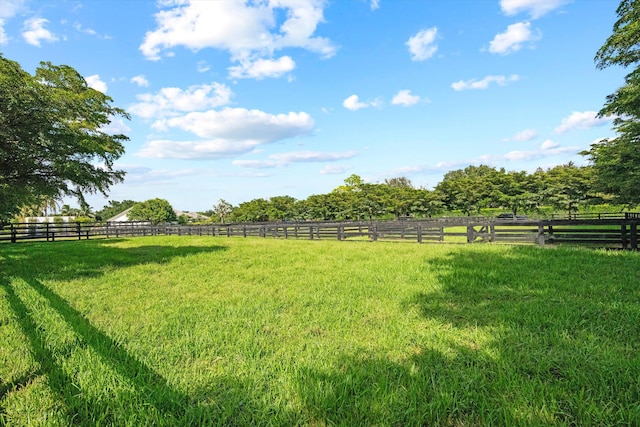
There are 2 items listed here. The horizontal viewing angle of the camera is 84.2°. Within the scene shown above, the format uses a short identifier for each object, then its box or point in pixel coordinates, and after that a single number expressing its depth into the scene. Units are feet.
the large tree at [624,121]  37.04
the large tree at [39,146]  27.68
